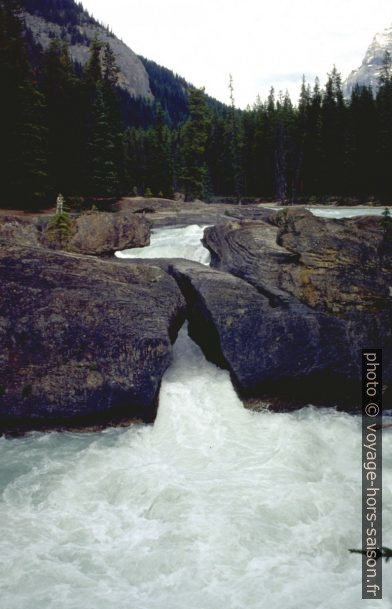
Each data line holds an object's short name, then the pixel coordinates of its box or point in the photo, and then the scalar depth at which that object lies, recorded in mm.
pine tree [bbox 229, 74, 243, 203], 69812
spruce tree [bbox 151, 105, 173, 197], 60531
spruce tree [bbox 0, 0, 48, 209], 29609
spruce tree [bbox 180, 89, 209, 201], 52938
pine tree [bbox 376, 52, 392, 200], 55281
